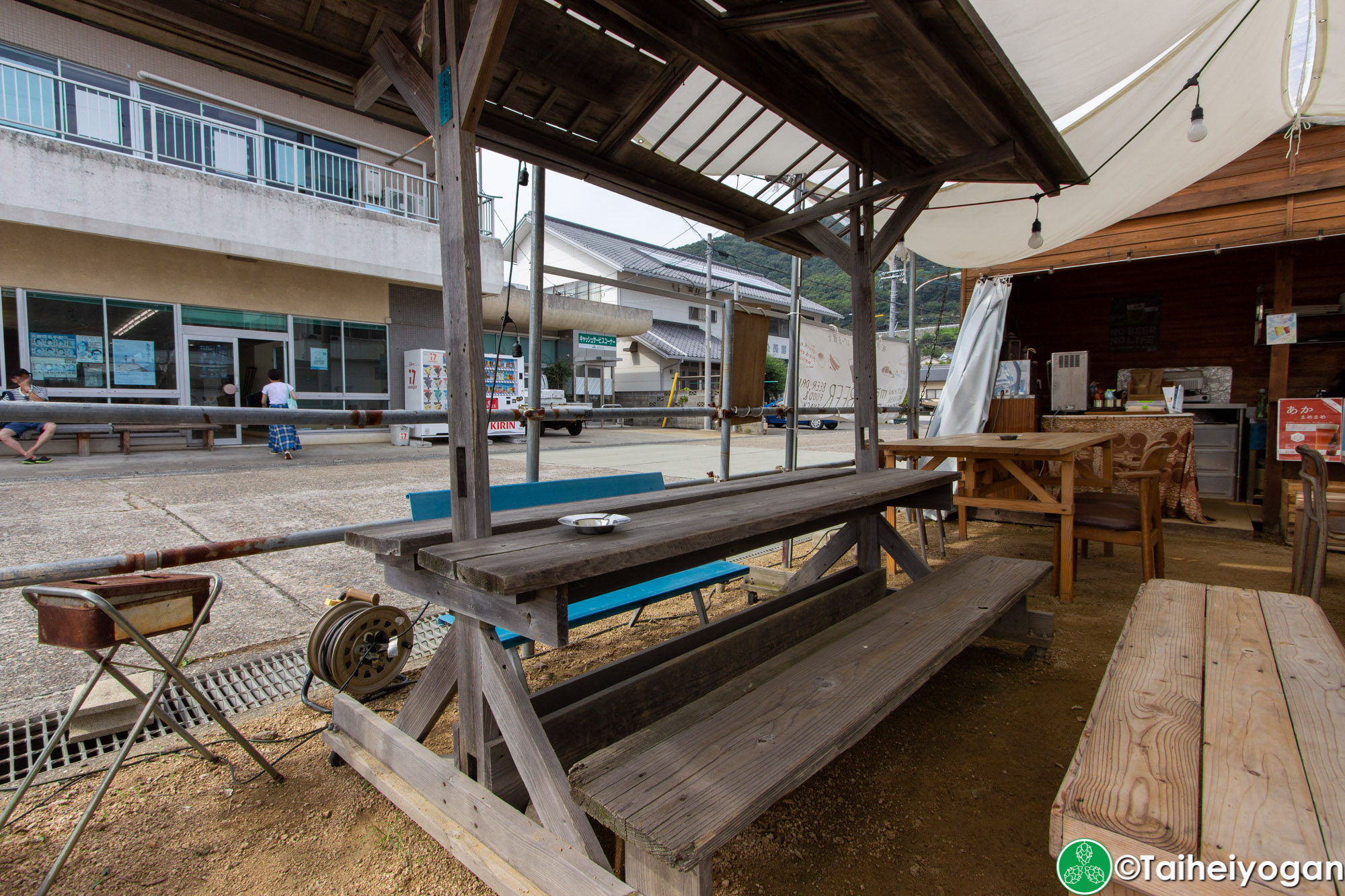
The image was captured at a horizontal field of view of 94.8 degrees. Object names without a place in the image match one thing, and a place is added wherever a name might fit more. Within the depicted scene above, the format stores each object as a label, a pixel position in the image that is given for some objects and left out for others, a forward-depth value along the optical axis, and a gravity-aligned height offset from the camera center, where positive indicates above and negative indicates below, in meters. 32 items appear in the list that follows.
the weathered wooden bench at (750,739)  1.14 -0.74
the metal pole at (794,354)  4.46 +0.46
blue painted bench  2.30 -0.36
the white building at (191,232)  9.48 +3.24
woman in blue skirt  10.34 -0.22
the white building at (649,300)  22.50 +4.60
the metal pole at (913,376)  6.06 +0.40
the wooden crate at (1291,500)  4.09 -0.71
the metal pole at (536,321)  2.76 +0.44
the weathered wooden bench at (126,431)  9.76 -0.20
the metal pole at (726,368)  3.97 +0.32
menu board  6.99 +1.05
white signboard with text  4.72 +0.39
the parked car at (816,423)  21.61 -0.25
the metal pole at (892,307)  14.24 +2.75
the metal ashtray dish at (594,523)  1.70 -0.29
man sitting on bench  8.06 -0.12
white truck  14.43 +0.47
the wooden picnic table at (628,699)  1.26 -0.74
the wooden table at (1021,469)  3.68 -0.37
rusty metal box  1.44 -0.47
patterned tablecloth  5.82 -0.33
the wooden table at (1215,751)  0.91 -0.60
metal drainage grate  1.96 -1.07
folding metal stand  1.35 -0.70
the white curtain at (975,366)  6.12 +0.50
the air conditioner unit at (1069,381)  6.81 +0.39
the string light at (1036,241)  4.73 +1.36
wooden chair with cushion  3.70 -0.64
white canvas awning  3.13 +2.03
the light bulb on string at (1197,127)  3.62 +1.69
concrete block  1.99 -0.97
